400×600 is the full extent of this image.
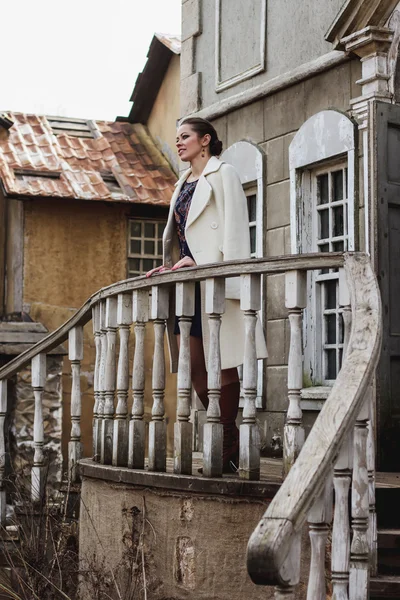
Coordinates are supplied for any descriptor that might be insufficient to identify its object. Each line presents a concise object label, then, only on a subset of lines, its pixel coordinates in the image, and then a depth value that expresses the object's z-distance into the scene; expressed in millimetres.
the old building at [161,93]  17375
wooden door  7316
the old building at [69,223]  16594
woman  5488
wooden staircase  4447
